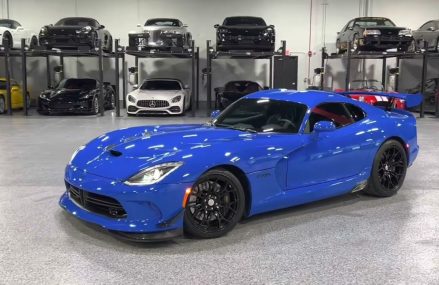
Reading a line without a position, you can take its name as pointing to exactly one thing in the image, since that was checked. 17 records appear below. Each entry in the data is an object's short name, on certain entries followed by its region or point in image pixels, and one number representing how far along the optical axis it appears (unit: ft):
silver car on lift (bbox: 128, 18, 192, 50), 48.42
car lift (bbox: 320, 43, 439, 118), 48.29
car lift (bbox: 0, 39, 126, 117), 47.11
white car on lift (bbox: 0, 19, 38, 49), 50.09
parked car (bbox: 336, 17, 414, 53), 48.60
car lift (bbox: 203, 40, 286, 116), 48.47
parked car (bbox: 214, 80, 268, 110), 49.32
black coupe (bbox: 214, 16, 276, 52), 47.47
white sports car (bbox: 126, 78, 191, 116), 45.44
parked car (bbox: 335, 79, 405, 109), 52.60
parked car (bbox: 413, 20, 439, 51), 50.13
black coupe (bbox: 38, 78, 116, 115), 46.93
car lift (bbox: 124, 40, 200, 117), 48.08
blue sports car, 11.84
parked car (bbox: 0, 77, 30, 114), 49.58
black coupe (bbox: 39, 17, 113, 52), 48.24
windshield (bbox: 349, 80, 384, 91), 54.56
